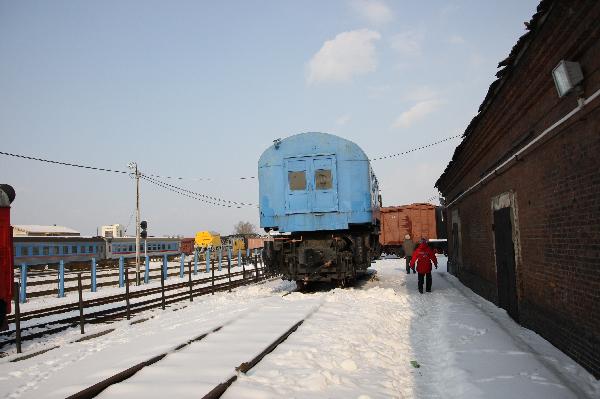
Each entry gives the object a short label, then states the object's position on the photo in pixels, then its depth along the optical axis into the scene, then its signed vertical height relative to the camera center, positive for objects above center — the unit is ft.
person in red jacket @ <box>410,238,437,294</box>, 33.88 -3.06
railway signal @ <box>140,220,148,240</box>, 60.90 +1.17
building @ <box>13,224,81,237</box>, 184.85 +5.13
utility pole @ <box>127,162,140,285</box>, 66.23 +4.50
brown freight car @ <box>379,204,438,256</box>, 81.56 +0.47
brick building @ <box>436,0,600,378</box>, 13.17 +1.66
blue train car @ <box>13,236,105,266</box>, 89.15 -2.61
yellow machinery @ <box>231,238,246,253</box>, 129.18 -5.07
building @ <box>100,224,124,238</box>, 378.22 +6.00
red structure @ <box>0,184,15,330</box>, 21.83 -0.80
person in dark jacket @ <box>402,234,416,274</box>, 52.60 -3.00
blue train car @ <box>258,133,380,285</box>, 34.78 +1.91
